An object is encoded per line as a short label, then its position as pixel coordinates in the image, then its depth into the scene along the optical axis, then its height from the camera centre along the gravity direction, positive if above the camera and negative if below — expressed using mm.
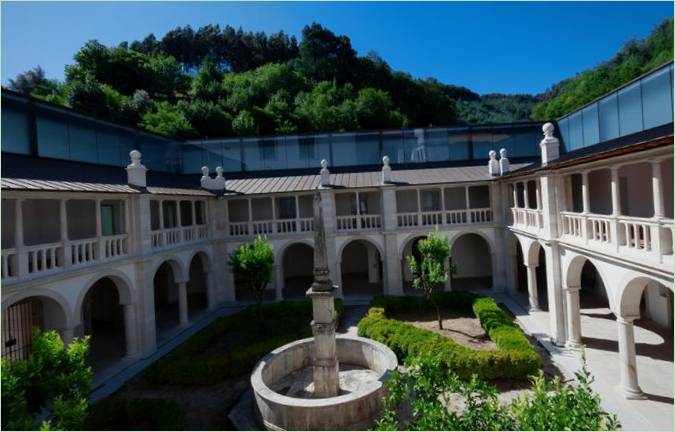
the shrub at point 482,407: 4938 -2676
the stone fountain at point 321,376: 10320 -4925
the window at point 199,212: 24834 +729
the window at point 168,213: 23745 +721
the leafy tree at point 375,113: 60312 +15292
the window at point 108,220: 18742 +412
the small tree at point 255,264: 18422 -2024
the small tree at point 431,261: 18328 -2359
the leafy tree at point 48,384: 6402 -2710
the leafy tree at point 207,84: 64500 +24208
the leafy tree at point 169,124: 49278 +12756
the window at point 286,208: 28266 +758
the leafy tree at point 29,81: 60881 +25945
